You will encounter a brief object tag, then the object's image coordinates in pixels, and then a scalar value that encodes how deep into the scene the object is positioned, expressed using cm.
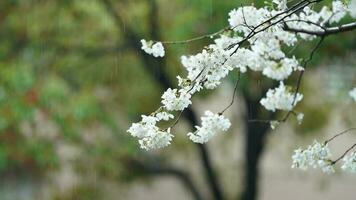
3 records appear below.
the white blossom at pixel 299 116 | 611
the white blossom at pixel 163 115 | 520
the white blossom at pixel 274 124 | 601
